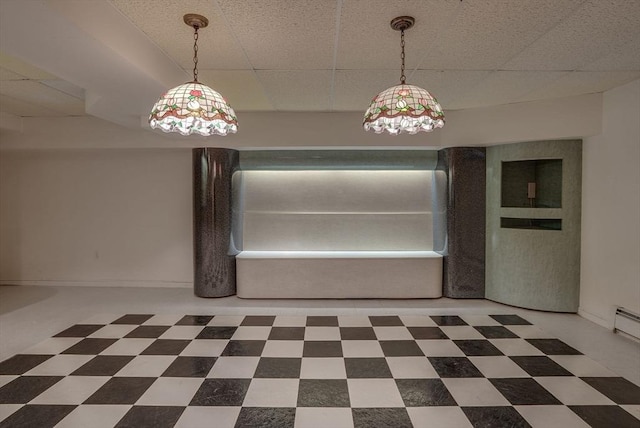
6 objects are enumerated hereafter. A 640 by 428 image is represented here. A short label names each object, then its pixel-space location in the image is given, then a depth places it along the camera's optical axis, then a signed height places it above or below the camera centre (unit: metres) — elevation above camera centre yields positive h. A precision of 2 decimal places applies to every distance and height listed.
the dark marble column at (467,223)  5.16 -0.23
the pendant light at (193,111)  2.39 +0.66
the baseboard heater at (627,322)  3.67 -1.25
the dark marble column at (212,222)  5.20 -0.25
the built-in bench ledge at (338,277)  5.18 -1.07
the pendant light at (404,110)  2.46 +0.70
